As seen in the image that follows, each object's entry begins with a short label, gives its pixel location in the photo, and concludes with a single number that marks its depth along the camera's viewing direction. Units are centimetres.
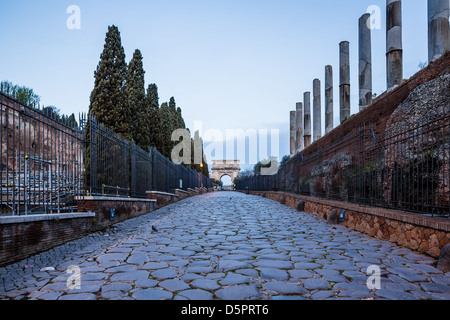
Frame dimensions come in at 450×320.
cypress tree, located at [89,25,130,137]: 1678
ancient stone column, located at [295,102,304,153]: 2391
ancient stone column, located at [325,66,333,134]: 1832
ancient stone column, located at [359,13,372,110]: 1413
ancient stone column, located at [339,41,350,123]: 1598
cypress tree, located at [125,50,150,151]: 1893
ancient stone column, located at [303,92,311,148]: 2189
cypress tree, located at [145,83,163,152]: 2253
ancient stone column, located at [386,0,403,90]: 1122
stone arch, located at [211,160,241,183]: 7744
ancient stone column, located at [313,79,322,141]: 2036
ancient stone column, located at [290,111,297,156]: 2597
